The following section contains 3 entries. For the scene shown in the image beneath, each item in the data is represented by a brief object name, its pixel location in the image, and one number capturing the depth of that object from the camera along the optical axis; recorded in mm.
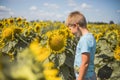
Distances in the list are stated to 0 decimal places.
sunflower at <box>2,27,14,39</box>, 1388
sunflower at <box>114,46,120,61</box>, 1261
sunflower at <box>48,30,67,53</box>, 1244
